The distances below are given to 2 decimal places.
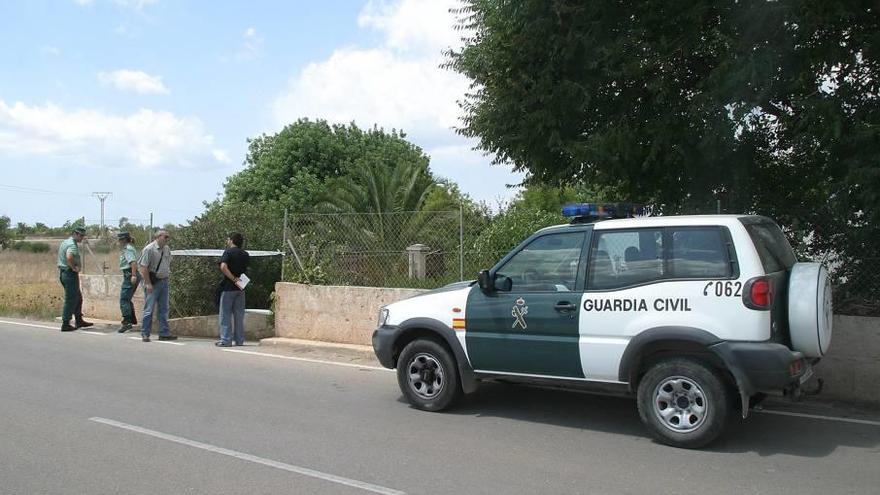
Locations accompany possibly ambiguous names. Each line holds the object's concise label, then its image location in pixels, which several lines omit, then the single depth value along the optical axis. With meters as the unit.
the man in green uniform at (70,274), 13.56
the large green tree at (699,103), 7.96
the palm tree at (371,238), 11.35
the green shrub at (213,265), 14.25
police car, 5.65
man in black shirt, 11.58
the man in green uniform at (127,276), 13.60
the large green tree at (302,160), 30.06
